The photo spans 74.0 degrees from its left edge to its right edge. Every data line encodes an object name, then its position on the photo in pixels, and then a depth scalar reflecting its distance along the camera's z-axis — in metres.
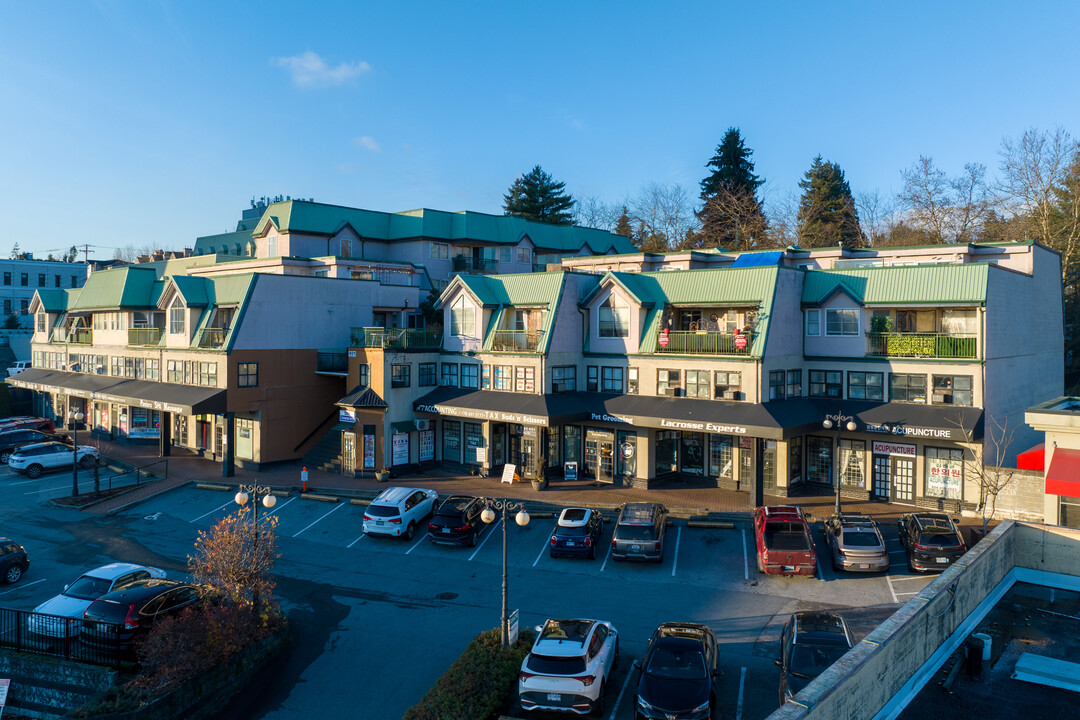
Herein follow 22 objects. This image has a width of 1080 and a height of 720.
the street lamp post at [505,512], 18.39
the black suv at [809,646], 14.78
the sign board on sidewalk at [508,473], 32.59
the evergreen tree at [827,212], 70.69
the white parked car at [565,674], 15.36
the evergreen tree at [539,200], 80.88
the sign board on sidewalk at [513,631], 18.55
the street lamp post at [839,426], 27.47
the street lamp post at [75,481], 35.53
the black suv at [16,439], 46.19
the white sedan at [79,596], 19.02
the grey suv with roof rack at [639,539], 25.08
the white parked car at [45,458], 41.22
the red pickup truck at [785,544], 23.50
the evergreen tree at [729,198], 74.56
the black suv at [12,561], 24.84
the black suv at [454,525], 27.59
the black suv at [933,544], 23.09
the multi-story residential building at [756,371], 30.66
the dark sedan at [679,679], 14.38
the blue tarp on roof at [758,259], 41.53
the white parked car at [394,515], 28.62
